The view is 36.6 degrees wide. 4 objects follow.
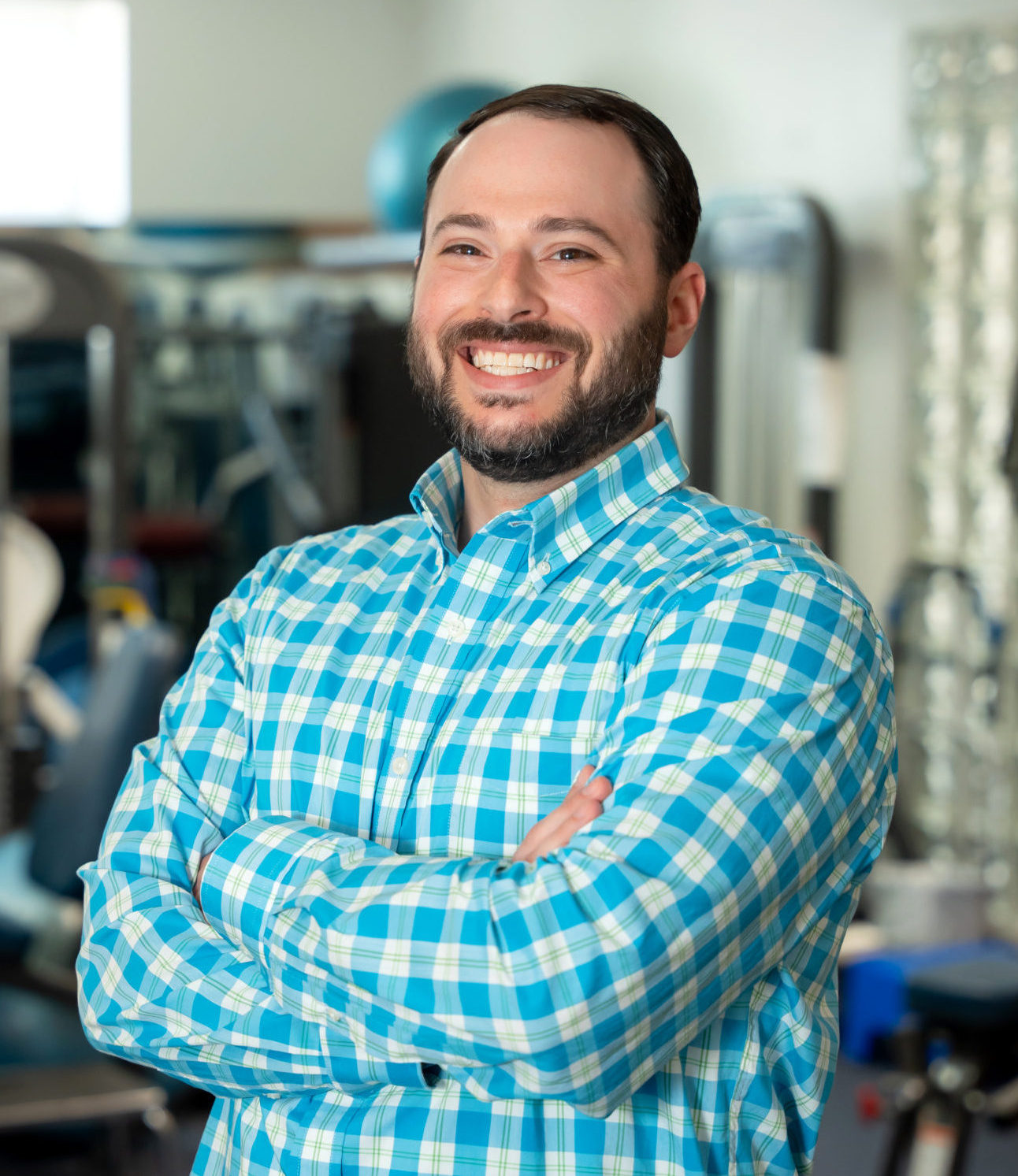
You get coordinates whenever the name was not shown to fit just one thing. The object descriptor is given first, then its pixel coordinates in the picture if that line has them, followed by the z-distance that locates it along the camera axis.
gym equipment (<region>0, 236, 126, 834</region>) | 3.81
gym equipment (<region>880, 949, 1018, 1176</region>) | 2.65
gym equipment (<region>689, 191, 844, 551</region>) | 4.46
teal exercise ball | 4.63
